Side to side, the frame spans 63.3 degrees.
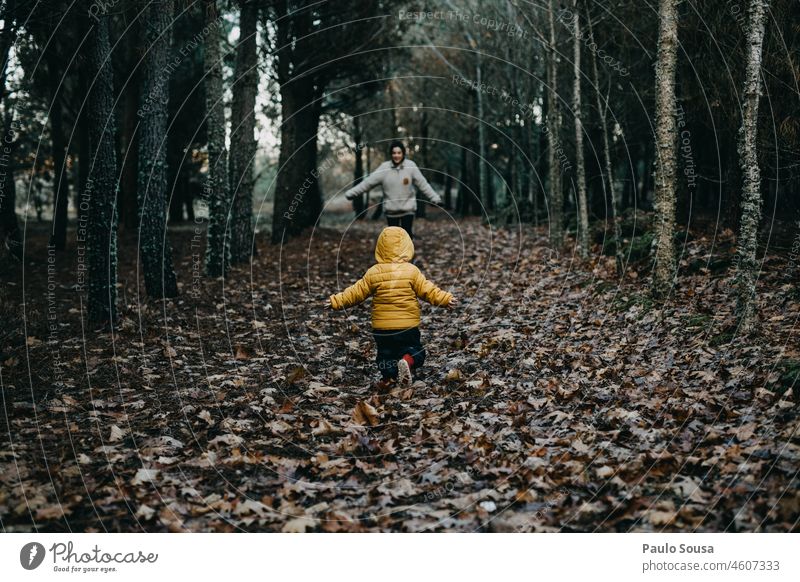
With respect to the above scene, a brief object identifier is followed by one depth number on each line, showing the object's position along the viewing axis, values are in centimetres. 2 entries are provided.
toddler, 756
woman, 1199
